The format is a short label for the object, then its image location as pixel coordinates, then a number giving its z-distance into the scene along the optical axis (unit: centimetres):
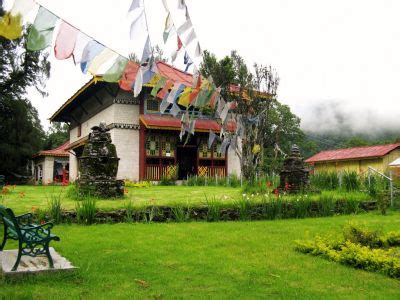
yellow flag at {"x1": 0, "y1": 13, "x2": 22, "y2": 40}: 429
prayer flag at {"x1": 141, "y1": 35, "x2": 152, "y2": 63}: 495
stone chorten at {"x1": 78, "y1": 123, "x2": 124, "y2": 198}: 1258
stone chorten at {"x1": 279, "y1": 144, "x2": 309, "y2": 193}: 1394
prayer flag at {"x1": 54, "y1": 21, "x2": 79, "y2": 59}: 475
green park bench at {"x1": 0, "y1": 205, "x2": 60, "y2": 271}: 456
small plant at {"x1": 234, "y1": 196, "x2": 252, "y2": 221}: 1062
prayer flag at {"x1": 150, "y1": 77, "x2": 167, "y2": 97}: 638
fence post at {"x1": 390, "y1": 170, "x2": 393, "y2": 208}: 1257
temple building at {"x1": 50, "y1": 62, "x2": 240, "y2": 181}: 2338
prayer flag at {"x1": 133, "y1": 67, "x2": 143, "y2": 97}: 546
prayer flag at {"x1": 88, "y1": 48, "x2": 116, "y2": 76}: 502
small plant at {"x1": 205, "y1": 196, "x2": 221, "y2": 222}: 1043
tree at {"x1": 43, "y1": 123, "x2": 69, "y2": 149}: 5941
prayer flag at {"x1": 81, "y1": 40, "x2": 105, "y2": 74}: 495
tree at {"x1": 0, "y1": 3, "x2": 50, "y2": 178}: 2852
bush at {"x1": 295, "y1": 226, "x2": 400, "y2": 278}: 550
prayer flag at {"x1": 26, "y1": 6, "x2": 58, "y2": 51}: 447
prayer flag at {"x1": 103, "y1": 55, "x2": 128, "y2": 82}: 510
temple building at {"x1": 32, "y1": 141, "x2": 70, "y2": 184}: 3644
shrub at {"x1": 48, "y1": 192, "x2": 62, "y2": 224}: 922
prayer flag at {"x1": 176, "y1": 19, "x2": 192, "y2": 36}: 577
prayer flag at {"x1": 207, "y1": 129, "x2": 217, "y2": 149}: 840
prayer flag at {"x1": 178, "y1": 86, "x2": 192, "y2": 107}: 720
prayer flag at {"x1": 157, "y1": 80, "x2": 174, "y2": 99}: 665
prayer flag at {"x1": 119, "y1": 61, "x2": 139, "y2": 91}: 580
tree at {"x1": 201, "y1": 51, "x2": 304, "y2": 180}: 2214
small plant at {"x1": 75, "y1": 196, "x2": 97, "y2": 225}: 941
